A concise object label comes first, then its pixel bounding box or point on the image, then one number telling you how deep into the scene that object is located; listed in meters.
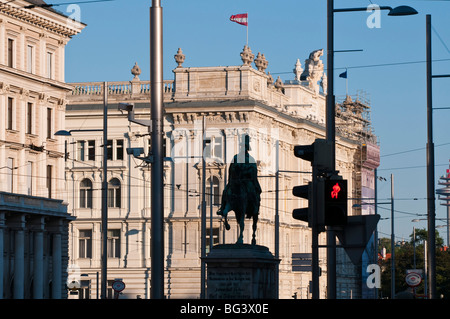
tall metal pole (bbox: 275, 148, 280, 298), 83.31
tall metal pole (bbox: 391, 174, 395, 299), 98.57
